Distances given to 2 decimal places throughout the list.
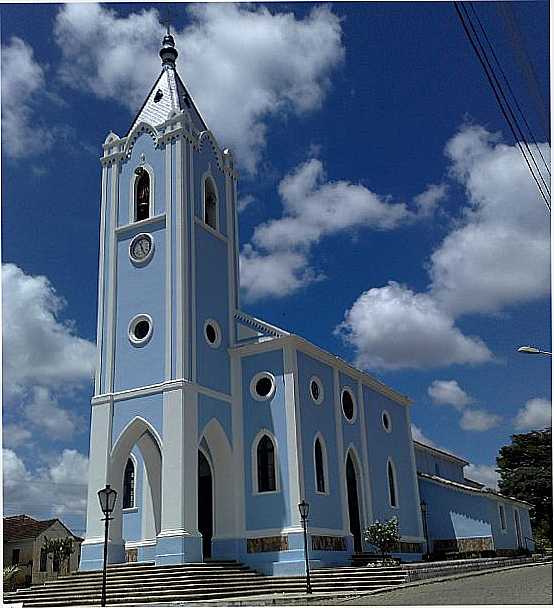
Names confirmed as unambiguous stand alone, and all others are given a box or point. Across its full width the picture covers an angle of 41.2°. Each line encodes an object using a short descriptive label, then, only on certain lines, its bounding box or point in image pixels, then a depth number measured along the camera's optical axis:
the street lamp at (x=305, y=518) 20.02
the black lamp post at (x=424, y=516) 32.12
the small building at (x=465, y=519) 31.31
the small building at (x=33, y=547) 43.22
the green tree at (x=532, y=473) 52.00
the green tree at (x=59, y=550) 44.78
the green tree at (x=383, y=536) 24.08
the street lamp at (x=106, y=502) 16.38
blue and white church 22.11
